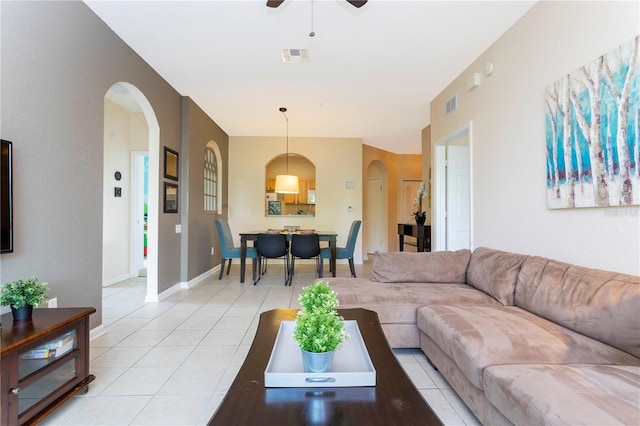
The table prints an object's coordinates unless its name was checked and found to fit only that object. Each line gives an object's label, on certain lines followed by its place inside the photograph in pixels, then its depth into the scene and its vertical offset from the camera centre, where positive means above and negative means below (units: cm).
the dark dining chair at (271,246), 488 -46
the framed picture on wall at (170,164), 400 +69
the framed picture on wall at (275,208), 812 +20
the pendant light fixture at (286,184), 574 +57
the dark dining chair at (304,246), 493 -47
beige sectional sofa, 112 -62
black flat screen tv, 178 +11
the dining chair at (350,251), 520 -58
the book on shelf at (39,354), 149 -66
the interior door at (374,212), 845 +8
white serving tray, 115 -60
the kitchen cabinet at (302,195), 895 +58
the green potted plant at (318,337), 120 -46
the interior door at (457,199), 436 +21
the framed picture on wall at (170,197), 401 +25
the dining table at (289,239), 504 -41
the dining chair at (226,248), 505 -52
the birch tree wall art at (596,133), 170 +48
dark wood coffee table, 95 -61
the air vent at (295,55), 310 +158
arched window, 554 +65
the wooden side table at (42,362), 137 -70
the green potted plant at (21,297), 161 -40
